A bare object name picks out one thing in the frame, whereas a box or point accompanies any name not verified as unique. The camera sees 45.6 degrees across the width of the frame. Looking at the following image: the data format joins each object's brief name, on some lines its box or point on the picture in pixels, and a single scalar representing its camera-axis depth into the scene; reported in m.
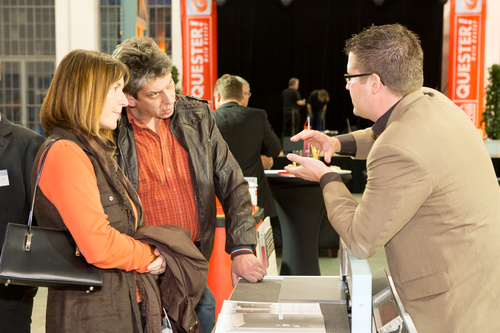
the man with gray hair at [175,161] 1.96
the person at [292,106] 12.78
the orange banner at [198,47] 10.56
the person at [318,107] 12.84
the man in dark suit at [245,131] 4.56
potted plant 10.22
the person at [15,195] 2.30
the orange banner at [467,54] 10.12
